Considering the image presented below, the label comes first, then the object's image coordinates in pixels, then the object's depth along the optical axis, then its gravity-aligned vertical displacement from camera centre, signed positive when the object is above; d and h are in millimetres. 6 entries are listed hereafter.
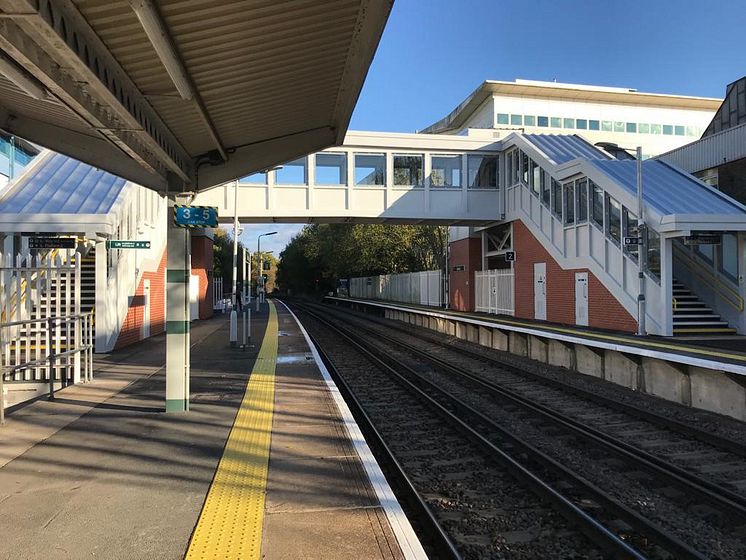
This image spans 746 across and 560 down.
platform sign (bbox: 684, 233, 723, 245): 14633 +1179
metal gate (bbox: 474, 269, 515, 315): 23797 -301
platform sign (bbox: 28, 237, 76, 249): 10891 +904
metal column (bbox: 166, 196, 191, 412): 7543 -426
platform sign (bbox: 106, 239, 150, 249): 13241 +1043
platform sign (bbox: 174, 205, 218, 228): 7473 +962
